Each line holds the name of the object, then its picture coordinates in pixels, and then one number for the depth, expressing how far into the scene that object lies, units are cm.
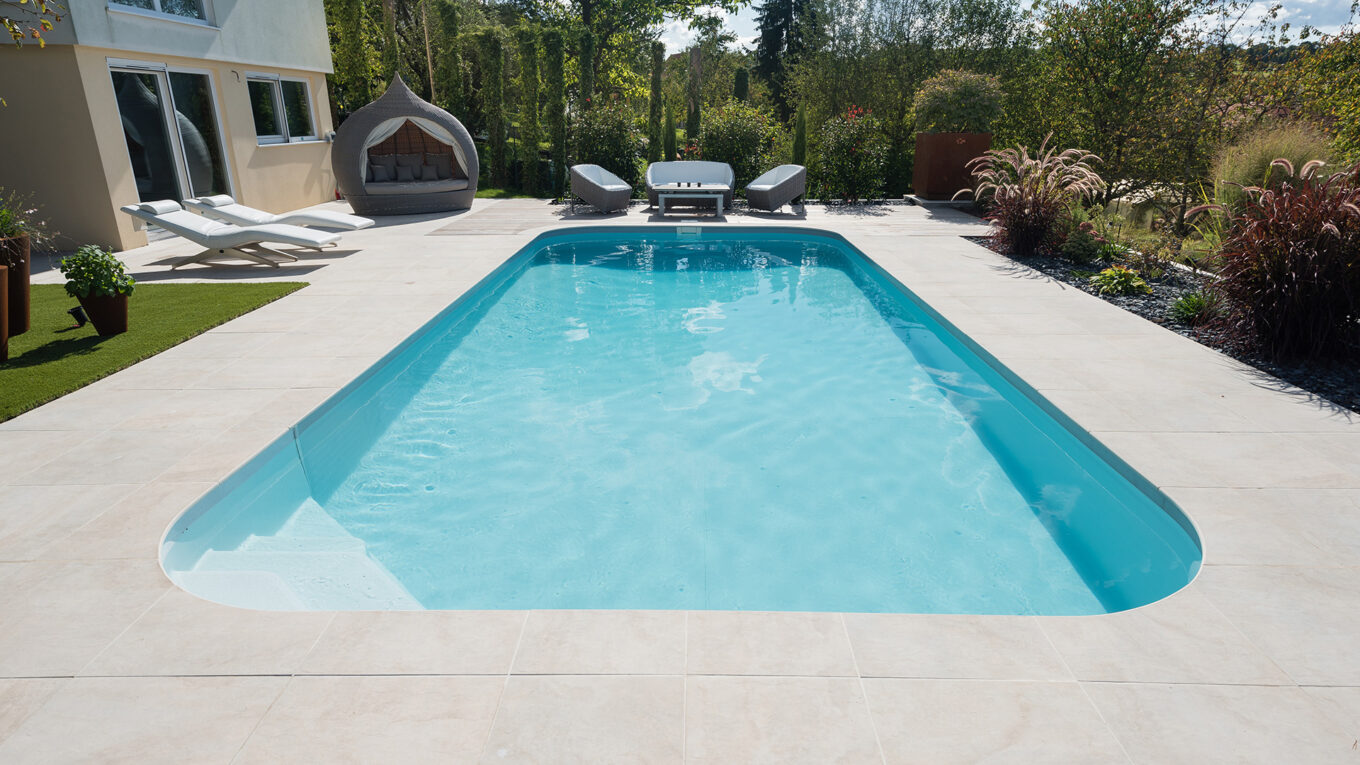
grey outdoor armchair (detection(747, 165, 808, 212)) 1251
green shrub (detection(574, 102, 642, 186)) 1438
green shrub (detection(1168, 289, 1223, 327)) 609
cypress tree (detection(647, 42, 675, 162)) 1561
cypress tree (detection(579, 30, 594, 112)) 1708
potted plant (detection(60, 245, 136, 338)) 574
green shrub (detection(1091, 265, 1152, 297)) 726
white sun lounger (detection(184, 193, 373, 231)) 929
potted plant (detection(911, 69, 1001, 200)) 1325
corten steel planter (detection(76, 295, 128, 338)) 589
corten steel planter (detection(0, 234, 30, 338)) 595
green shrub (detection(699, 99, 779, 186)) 1433
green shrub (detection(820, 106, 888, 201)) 1381
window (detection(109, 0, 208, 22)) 1028
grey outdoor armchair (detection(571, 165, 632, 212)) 1246
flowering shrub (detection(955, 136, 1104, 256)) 882
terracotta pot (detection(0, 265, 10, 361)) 516
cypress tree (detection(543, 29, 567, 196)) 1479
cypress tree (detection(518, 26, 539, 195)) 1508
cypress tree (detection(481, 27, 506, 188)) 1540
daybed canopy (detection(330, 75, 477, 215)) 1239
